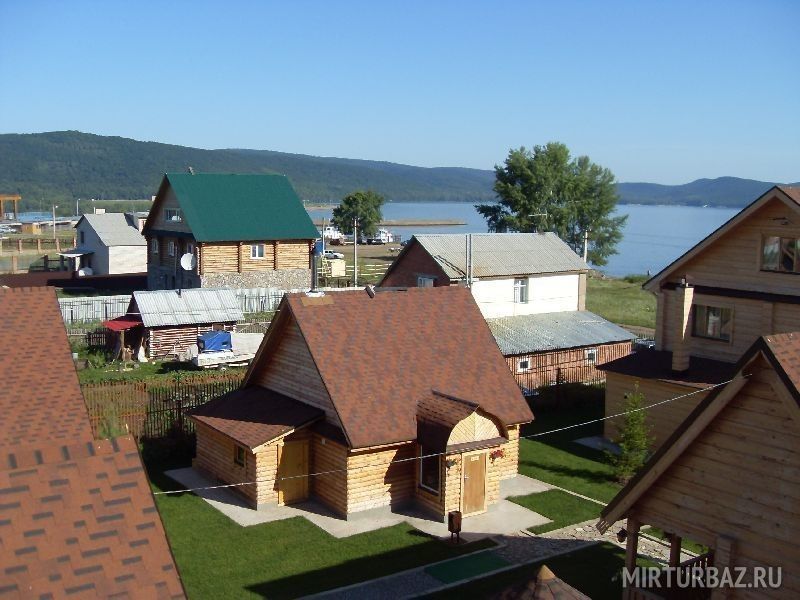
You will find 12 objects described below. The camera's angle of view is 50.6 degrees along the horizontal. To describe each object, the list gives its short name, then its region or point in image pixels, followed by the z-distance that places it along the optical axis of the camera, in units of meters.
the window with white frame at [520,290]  37.47
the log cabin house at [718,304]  23.03
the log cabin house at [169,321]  36.44
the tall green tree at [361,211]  108.00
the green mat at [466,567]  16.53
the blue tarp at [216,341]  35.56
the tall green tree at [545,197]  81.38
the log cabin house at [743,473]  10.45
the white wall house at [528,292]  33.25
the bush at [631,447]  22.19
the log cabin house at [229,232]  51.22
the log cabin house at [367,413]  19.47
